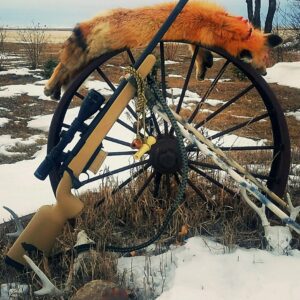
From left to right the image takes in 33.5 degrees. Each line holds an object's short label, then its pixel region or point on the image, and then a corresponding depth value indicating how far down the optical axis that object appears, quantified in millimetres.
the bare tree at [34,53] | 14585
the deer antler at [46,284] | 2668
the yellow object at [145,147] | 2799
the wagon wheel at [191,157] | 3229
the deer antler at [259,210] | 3055
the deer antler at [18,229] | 3223
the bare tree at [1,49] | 16491
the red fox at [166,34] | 3141
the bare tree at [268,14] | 16867
